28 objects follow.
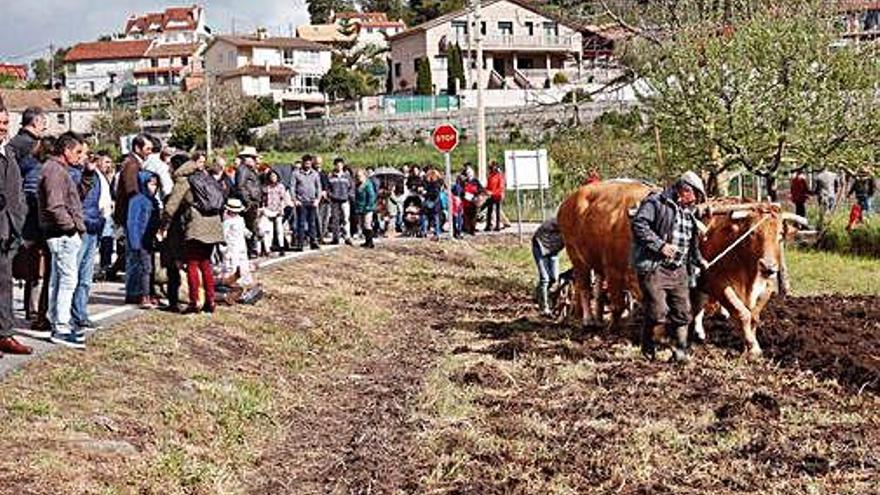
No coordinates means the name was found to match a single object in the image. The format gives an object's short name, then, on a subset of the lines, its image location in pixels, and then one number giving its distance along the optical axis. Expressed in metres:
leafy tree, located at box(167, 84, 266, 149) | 76.31
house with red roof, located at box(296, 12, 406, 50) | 117.25
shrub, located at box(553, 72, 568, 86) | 71.44
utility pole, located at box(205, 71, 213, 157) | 66.43
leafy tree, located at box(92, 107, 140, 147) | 82.50
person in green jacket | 25.56
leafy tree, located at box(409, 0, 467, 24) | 108.79
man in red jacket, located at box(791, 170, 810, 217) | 31.27
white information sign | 27.00
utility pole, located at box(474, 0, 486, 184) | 32.25
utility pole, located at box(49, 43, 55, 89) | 121.56
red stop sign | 27.22
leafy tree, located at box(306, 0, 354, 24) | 140.38
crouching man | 16.97
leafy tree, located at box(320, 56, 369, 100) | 87.88
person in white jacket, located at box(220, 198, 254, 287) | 15.64
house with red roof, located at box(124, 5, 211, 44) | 147.50
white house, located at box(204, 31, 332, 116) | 95.06
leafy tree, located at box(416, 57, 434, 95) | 77.96
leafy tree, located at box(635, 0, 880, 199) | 21.64
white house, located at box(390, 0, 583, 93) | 81.50
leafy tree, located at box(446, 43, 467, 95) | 76.56
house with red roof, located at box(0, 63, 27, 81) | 137.02
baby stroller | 28.80
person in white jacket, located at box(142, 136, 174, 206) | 14.62
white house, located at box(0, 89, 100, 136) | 90.12
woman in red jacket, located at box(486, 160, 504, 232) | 30.45
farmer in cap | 12.77
